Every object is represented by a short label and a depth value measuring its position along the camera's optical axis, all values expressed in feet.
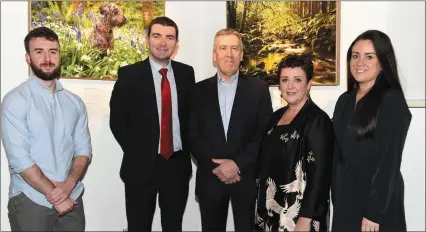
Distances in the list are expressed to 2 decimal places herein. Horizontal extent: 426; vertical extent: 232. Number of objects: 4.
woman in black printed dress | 7.78
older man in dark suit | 10.01
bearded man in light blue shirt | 8.57
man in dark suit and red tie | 10.23
